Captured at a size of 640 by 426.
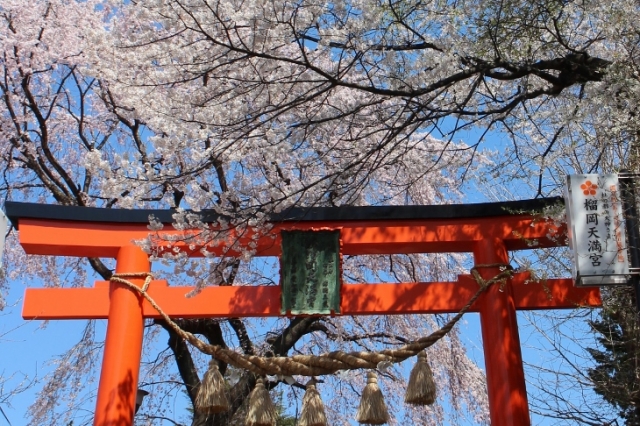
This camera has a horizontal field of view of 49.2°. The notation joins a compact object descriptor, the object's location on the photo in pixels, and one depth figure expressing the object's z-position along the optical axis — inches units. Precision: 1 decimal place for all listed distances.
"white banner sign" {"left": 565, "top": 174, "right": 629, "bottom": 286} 158.7
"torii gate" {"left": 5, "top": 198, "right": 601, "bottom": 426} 195.3
